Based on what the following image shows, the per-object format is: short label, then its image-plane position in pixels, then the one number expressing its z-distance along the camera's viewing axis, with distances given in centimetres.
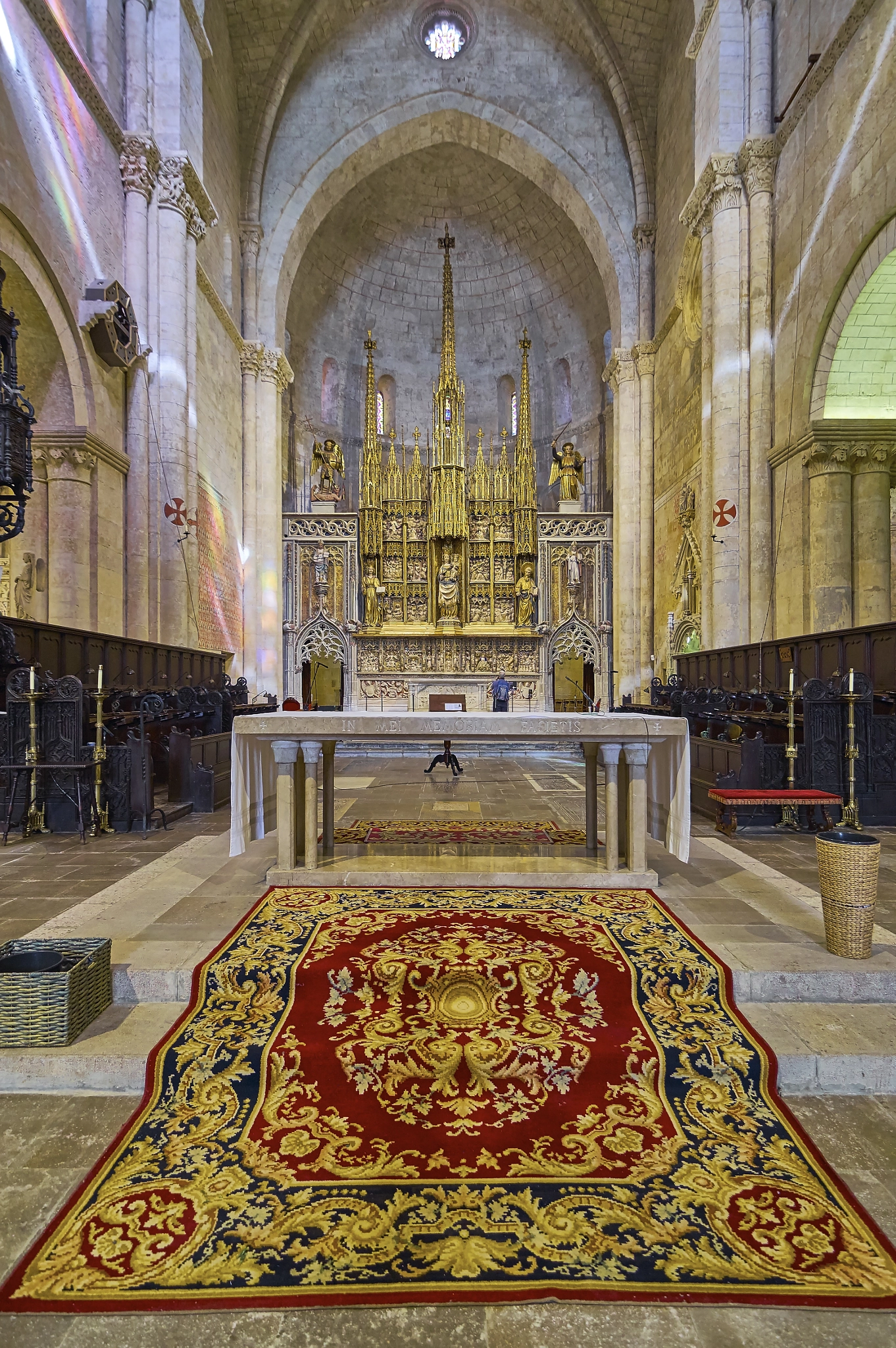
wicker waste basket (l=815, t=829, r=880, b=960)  326
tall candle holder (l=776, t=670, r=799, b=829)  634
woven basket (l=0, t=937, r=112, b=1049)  280
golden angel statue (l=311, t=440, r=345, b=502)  1936
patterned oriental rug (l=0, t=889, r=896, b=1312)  184
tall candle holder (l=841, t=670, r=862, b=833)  627
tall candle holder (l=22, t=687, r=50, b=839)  606
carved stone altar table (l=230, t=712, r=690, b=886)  443
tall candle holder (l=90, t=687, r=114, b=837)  614
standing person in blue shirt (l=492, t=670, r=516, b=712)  1523
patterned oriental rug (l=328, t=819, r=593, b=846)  563
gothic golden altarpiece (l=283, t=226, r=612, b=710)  1791
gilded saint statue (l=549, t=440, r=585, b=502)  1944
